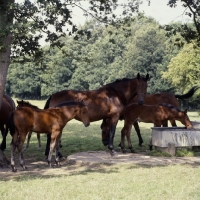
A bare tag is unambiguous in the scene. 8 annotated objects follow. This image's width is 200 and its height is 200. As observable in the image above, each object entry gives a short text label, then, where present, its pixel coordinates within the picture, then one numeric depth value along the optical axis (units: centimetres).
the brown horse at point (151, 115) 1332
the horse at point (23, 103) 1297
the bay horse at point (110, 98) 1208
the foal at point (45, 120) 1003
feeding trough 1245
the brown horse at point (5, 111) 1328
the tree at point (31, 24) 896
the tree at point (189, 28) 1213
